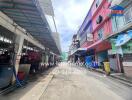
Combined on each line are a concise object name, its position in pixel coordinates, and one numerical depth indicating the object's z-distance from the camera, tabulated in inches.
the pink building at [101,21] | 332.4
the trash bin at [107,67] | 261.2
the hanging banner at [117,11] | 236.8
